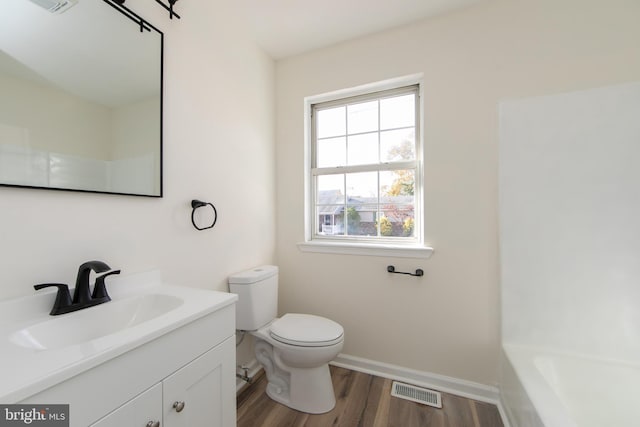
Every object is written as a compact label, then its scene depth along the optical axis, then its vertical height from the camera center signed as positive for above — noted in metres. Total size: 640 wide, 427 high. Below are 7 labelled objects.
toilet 1.42 -0.71
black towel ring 1.35 +0.06
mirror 0.79 +0.43
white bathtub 1.08 -0.79
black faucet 0.83 -0.26
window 1.86 +0.36
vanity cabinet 0.57 -0.46
